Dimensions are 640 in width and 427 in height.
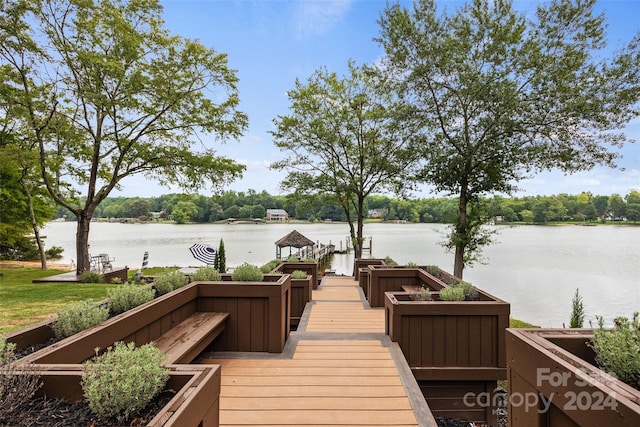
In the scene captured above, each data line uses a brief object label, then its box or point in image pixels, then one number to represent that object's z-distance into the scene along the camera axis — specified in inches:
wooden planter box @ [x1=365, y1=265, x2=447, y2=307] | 275.3
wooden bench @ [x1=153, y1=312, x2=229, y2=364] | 109.3
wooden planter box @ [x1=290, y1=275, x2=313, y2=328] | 265.9
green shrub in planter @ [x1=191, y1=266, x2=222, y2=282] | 173.3
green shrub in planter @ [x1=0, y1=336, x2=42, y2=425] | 56.9
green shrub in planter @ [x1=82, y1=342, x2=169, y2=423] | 58.2
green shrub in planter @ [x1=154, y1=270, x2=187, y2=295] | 156.5
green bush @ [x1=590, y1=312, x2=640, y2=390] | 65.8
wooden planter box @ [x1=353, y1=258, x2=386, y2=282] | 406.1
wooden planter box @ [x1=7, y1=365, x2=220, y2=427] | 59.3
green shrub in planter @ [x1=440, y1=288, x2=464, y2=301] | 160.7
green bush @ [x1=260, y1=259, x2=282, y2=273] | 299.9
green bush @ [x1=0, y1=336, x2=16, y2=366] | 68.7
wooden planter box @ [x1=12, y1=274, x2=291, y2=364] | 142.9
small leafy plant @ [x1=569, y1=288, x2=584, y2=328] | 278.1
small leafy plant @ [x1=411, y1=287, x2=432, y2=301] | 169.5
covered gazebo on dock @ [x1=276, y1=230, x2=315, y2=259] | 737.6
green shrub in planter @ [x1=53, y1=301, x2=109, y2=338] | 97.9
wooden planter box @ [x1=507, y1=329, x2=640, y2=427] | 56.7
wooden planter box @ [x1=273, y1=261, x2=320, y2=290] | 334.0
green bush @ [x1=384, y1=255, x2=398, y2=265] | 353.0
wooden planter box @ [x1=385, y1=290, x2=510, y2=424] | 152.6
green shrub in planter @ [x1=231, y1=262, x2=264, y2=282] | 174.1
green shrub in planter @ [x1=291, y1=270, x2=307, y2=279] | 276.1
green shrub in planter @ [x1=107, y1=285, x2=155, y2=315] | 124.0
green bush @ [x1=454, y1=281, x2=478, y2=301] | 170.7
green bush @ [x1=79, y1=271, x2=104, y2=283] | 408.3
